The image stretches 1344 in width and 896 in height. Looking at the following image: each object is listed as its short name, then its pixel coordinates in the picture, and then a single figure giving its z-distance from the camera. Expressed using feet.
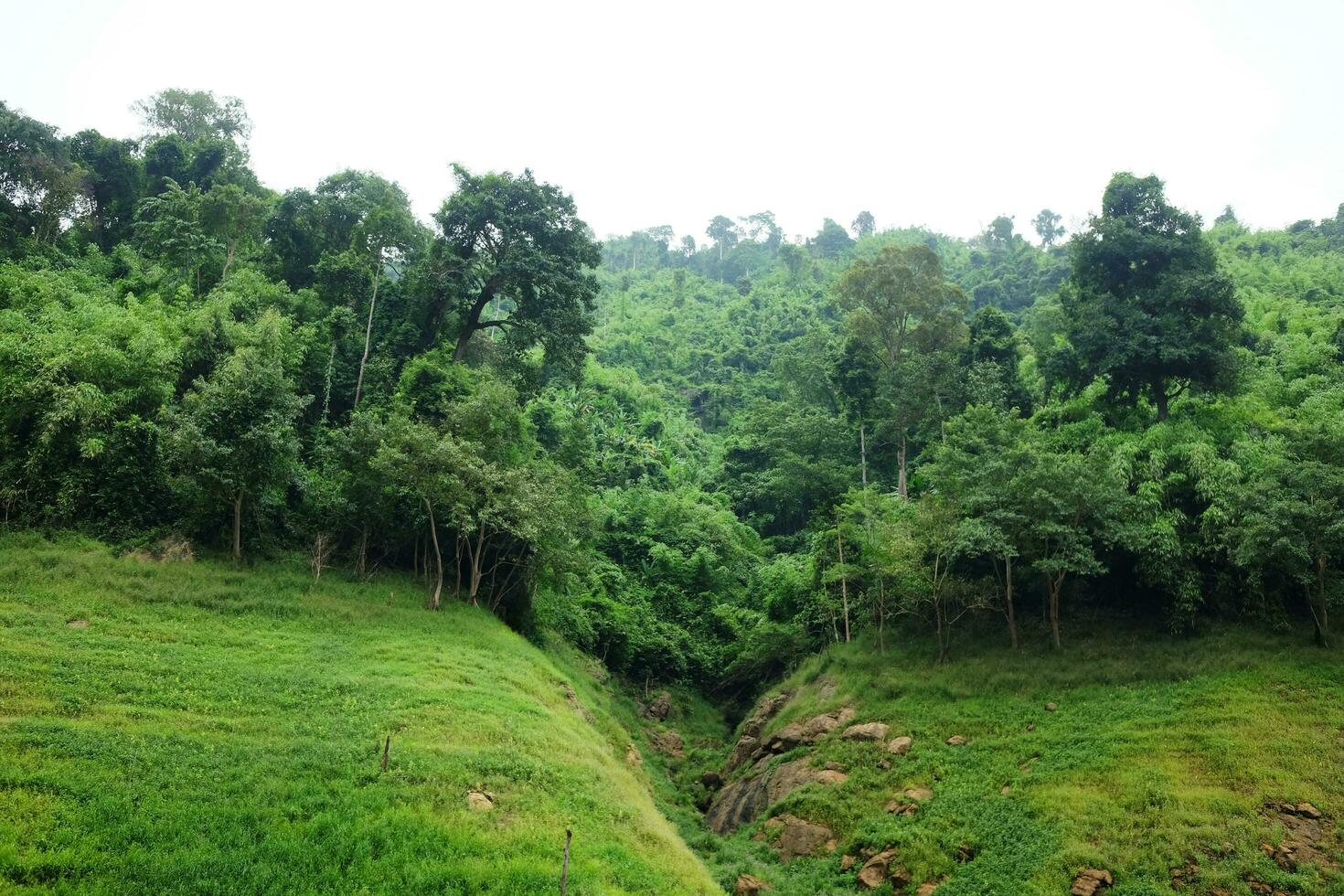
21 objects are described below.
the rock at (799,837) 70.59
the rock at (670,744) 106.63
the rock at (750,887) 64.34
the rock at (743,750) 96.73
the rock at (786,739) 88.22
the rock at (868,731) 81.51
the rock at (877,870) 62.39
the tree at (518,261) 119.85
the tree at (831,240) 383.45
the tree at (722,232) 440.86
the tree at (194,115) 173.52
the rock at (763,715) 101.71
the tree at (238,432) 80.12
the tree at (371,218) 126.52
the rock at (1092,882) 53.06
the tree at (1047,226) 374.22
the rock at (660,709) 116.57
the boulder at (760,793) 79.71
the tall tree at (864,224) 428.56
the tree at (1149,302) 103.35
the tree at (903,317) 135.03
